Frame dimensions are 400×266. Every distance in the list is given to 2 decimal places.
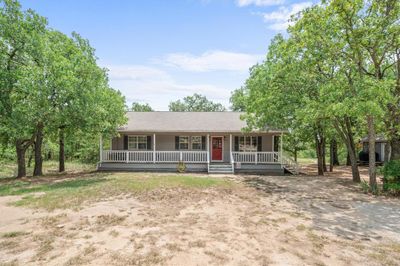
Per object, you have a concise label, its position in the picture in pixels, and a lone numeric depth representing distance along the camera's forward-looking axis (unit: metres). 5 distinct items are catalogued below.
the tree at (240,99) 15.62
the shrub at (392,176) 9.40
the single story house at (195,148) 15.88
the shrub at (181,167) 15.55
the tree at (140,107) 46.85
